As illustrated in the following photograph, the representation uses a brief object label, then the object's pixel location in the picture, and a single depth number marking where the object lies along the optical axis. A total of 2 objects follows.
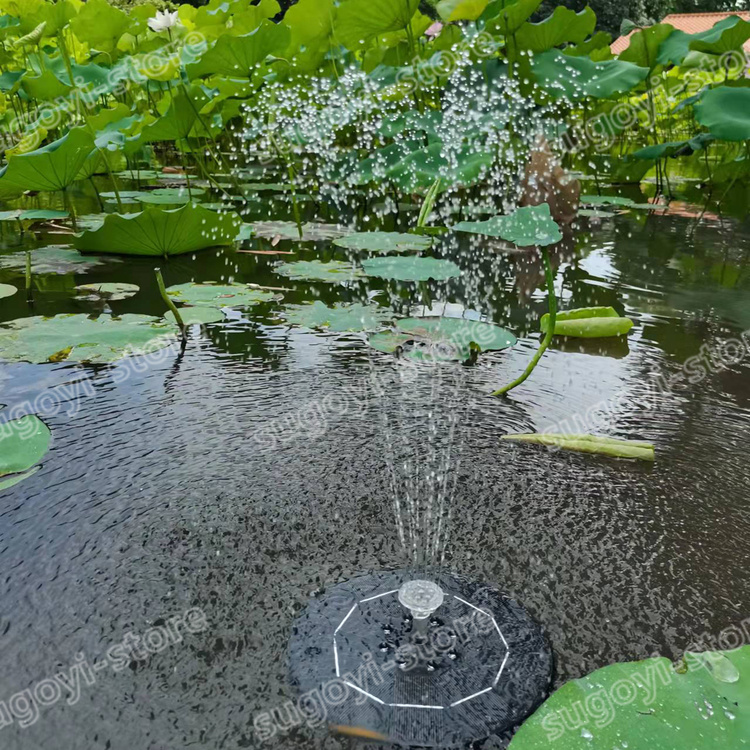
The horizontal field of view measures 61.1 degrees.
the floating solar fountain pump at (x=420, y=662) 0.71
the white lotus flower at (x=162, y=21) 3.43
